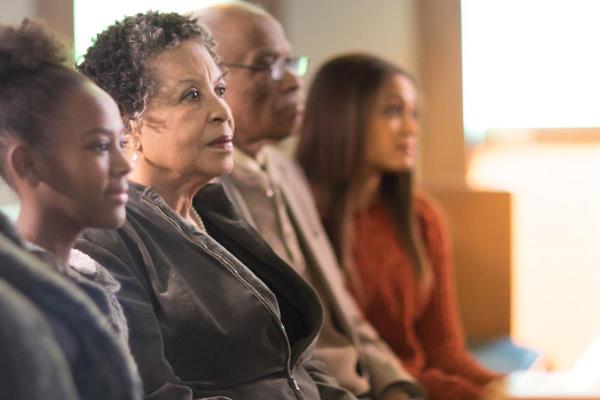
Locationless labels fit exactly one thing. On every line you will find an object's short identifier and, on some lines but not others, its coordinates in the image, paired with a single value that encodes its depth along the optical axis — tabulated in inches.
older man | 140.1
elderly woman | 122.5
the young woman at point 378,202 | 207.2
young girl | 114.0
